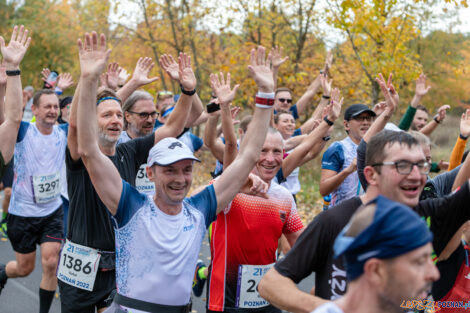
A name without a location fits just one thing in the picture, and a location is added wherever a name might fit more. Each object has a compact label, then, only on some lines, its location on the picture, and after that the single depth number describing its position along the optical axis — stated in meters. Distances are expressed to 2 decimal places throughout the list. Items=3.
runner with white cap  2.85
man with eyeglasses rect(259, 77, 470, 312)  2.44
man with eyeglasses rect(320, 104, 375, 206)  5.44
